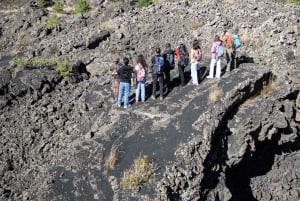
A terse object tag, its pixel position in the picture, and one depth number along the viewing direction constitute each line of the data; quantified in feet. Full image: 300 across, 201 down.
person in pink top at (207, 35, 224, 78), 52.65
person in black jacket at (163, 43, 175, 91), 50.26
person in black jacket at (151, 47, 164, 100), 48.32
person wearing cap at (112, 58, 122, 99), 48.80
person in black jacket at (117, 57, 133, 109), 47.24
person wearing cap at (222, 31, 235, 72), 54.70
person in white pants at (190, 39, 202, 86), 51.23
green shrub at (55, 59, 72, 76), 60.69
